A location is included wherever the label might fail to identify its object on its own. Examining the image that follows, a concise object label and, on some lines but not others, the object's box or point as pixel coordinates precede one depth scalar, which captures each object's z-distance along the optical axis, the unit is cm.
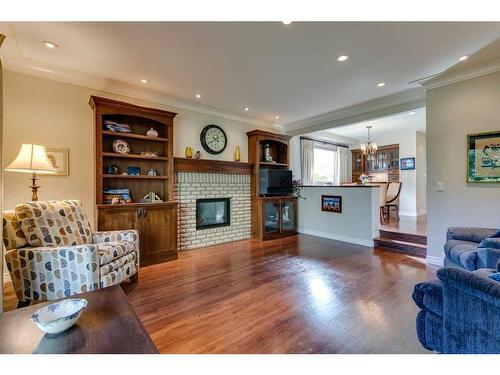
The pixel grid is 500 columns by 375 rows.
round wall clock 448
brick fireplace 418
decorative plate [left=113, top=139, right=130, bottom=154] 349
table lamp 231
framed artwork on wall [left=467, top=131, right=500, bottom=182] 281
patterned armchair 205
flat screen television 508
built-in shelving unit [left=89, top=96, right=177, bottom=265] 317
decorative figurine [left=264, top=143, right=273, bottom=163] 538
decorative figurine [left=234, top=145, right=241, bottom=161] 482
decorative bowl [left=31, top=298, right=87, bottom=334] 106
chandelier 624
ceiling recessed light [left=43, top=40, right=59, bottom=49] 246
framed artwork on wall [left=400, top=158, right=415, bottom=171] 673
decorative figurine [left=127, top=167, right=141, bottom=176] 365
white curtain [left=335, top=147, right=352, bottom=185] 767
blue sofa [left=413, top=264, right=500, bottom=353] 110
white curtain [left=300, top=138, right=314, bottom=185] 623
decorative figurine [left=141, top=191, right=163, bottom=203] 371
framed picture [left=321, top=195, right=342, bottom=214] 487
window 699
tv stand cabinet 493
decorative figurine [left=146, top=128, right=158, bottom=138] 372
